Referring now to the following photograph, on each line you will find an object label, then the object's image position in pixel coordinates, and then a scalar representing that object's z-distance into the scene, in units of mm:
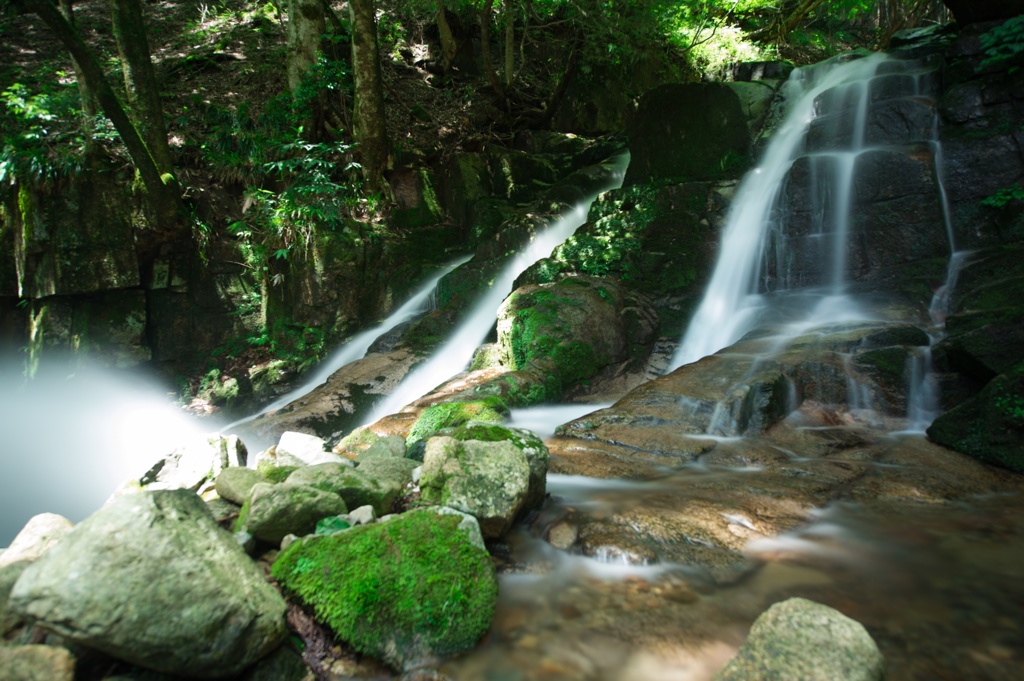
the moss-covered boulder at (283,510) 2723
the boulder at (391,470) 3443
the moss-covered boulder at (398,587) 2219
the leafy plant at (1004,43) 7492
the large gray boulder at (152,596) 1749
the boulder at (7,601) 2051
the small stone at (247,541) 2658
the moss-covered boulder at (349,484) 3111
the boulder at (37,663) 1695
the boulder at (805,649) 1689
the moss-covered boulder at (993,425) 4078
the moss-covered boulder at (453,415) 5405
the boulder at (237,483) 3275
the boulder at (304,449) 4232
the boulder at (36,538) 2758
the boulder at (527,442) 3459
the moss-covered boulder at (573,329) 7180
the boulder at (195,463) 4031
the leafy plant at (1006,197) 7062
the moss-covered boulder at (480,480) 3002
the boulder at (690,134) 9812
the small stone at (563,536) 3068
